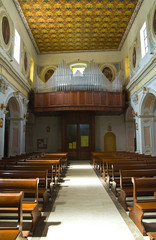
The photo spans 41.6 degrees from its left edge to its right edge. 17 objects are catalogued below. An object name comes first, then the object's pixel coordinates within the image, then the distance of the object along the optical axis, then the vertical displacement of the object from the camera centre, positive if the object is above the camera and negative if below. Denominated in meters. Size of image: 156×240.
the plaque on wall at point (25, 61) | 14.15 +5.31
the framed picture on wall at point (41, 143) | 17.98 -0.41
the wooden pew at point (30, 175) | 4.60 -0.83
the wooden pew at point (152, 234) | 2.74 -1.31
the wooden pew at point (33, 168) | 5.64 -0.82
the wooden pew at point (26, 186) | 3.47 -0.82
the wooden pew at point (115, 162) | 6.74 -0.84
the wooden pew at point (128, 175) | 4.61 -0.85
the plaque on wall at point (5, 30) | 9.96 +5.42
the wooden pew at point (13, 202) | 2.62 -0.81
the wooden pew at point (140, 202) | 3.48 -1.16
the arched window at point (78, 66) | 18.00 +6.37
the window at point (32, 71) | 16.38 +5.38
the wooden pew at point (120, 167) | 5.64 -0.83
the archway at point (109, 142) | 18.03 -0.35
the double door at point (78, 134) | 16.98 +0.34
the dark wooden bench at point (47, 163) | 6.77 -0.84
